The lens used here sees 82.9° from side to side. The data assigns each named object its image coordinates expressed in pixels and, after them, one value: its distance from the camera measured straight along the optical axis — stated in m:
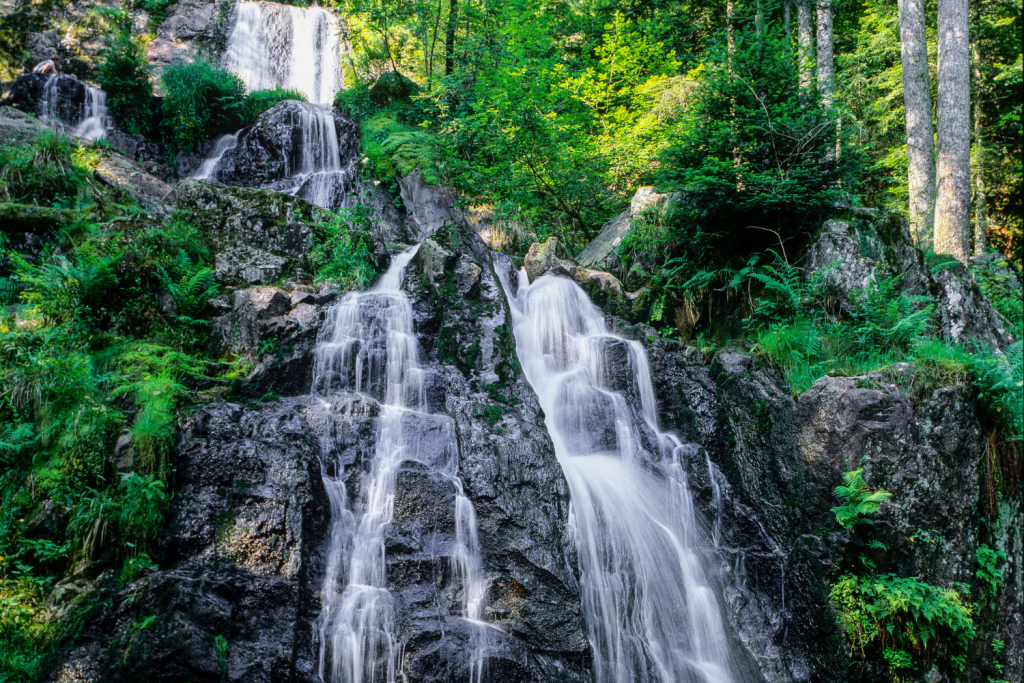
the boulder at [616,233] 9.89
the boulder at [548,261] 9.47
